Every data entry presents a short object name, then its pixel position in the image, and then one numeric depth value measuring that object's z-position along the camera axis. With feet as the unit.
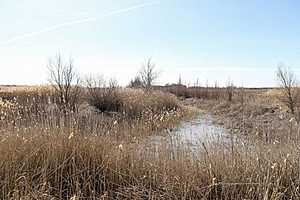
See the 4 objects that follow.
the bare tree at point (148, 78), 80.80
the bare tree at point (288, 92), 47.27
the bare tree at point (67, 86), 33.57
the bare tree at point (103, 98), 36.27
